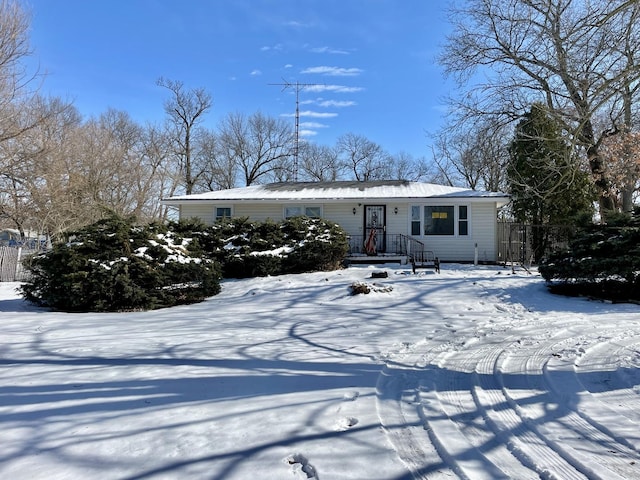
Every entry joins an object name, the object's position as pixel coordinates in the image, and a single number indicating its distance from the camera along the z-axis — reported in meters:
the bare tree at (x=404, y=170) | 48.56
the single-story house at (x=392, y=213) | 16.55
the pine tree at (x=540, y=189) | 17.61
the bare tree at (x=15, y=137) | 15.27
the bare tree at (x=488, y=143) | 18.77
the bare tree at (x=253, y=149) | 42.44
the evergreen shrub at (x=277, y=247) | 12.91
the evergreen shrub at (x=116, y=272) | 8.52
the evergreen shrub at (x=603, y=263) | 9.16
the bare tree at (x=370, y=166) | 47.44
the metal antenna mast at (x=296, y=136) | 30.44
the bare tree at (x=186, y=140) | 38.53
